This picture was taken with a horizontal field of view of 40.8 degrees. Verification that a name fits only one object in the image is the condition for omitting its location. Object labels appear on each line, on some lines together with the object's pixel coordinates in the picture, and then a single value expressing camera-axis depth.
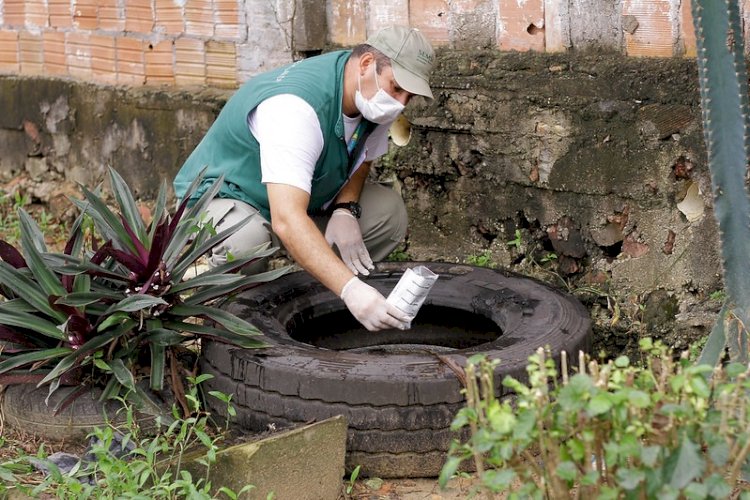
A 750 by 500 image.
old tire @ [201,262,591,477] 2.93
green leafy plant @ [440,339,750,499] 1.95
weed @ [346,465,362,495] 2.92
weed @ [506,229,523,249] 4.22
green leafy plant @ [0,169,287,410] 3.18
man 3.33
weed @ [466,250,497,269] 4.38
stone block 2.79
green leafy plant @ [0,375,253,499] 2.75
